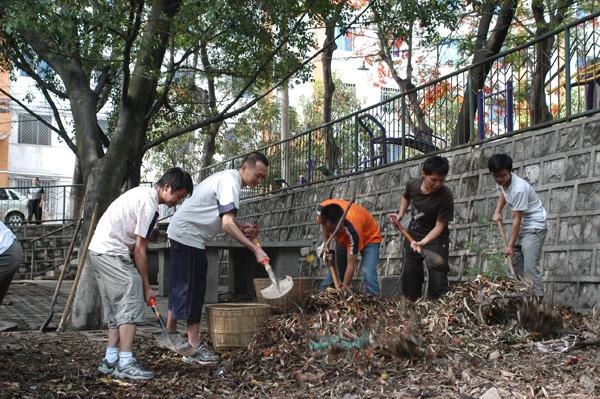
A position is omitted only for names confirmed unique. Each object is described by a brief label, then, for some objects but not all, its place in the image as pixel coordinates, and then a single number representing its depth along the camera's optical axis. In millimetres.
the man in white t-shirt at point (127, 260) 5379
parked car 22453
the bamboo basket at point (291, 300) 6734
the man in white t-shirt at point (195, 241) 6027
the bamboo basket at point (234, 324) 6113
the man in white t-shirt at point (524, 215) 6832
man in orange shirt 7270
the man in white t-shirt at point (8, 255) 4719
